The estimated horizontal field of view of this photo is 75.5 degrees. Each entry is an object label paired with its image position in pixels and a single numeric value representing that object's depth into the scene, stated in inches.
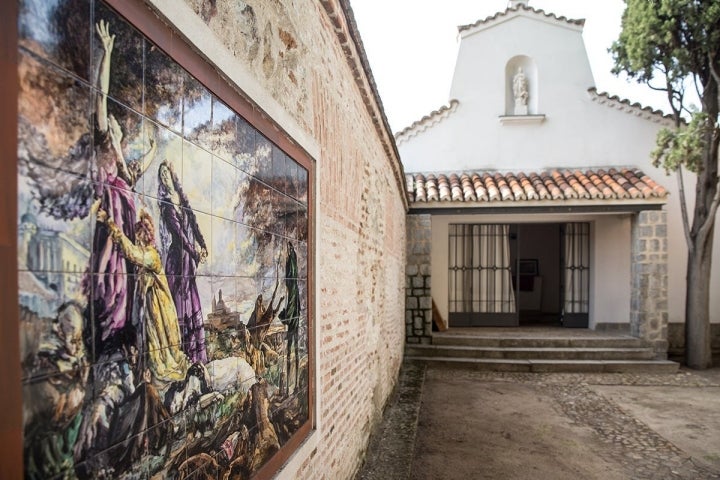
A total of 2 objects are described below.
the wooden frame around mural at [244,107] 41.9
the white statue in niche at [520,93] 439.8
